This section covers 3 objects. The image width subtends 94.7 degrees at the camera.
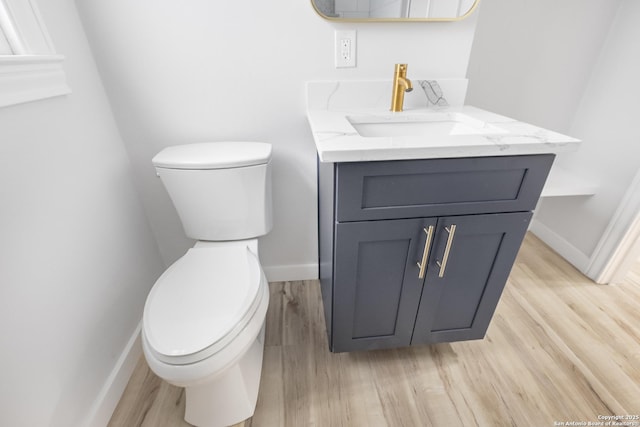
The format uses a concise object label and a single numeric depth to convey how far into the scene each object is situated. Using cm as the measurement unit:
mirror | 104
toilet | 77
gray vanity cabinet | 79
